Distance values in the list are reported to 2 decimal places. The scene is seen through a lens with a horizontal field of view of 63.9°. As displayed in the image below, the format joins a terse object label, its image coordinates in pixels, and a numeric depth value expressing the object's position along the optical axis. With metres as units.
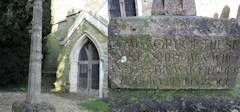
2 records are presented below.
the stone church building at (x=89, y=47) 8.07
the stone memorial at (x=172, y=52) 1.38
